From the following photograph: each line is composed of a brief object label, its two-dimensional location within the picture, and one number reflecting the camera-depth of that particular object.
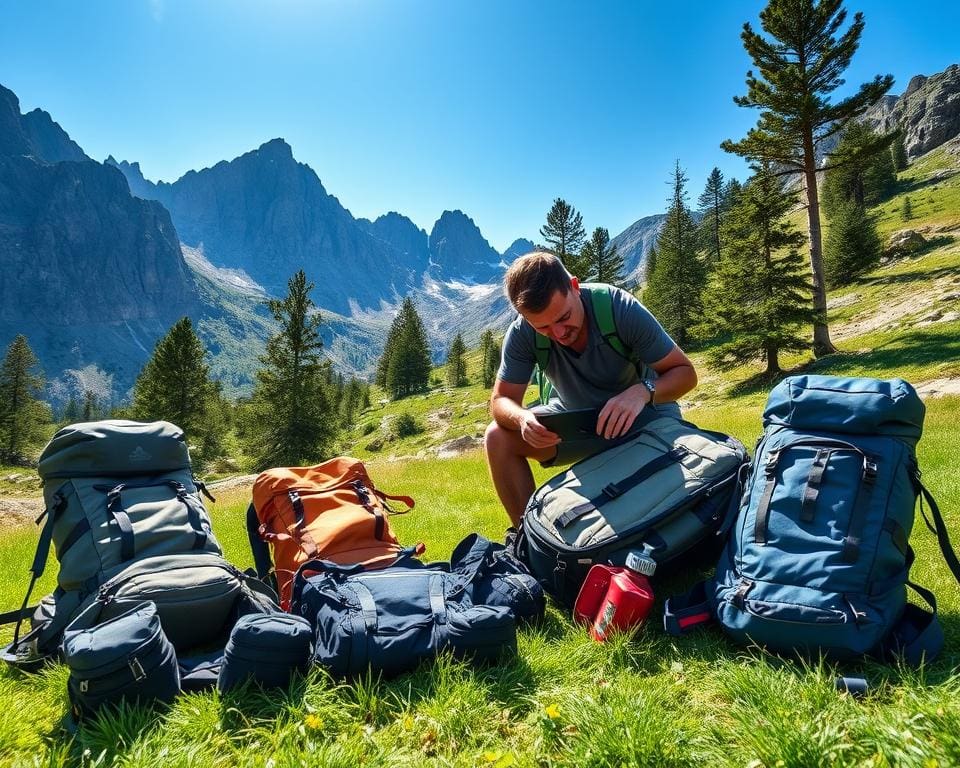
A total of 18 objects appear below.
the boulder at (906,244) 36.12
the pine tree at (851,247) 34.94
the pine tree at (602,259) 38.72
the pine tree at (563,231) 34.94
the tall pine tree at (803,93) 17.64
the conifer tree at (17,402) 43.34
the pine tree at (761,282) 19.14
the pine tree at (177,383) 29.73
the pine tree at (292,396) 25.30
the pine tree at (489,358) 56.68
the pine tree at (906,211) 51.19
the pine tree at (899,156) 77.88
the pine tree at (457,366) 62.93
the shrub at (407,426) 38.00
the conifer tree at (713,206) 61.13
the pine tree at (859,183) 51.86
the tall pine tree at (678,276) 38.91
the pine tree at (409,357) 61.56
